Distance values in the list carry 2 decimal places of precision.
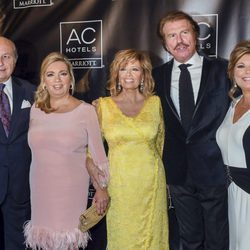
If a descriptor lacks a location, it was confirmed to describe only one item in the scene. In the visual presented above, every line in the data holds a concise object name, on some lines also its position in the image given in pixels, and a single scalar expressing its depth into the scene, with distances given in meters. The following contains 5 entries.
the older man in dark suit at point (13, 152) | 2.55
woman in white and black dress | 2.28
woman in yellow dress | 2.53
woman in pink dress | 2.41
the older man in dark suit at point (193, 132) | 2.54
